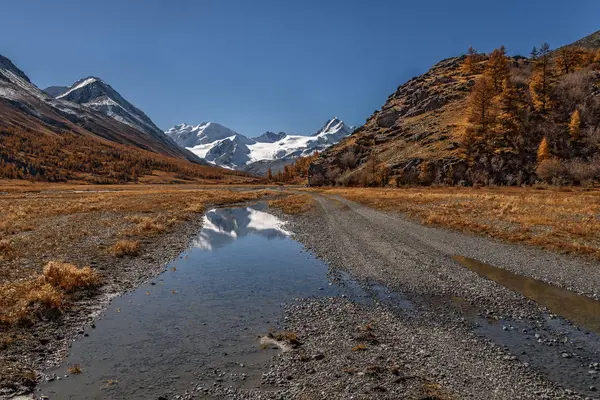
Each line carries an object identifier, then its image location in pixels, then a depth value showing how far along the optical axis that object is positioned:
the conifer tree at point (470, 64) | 175.50
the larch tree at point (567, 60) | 112.69
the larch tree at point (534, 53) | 140.81
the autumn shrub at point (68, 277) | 15.48
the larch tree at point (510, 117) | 90.31
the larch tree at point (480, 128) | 91.12
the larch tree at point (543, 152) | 80.38
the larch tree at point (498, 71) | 115.94
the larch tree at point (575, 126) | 81.44
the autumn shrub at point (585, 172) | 70.19
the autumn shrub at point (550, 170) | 74.81
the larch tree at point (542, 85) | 95.06
